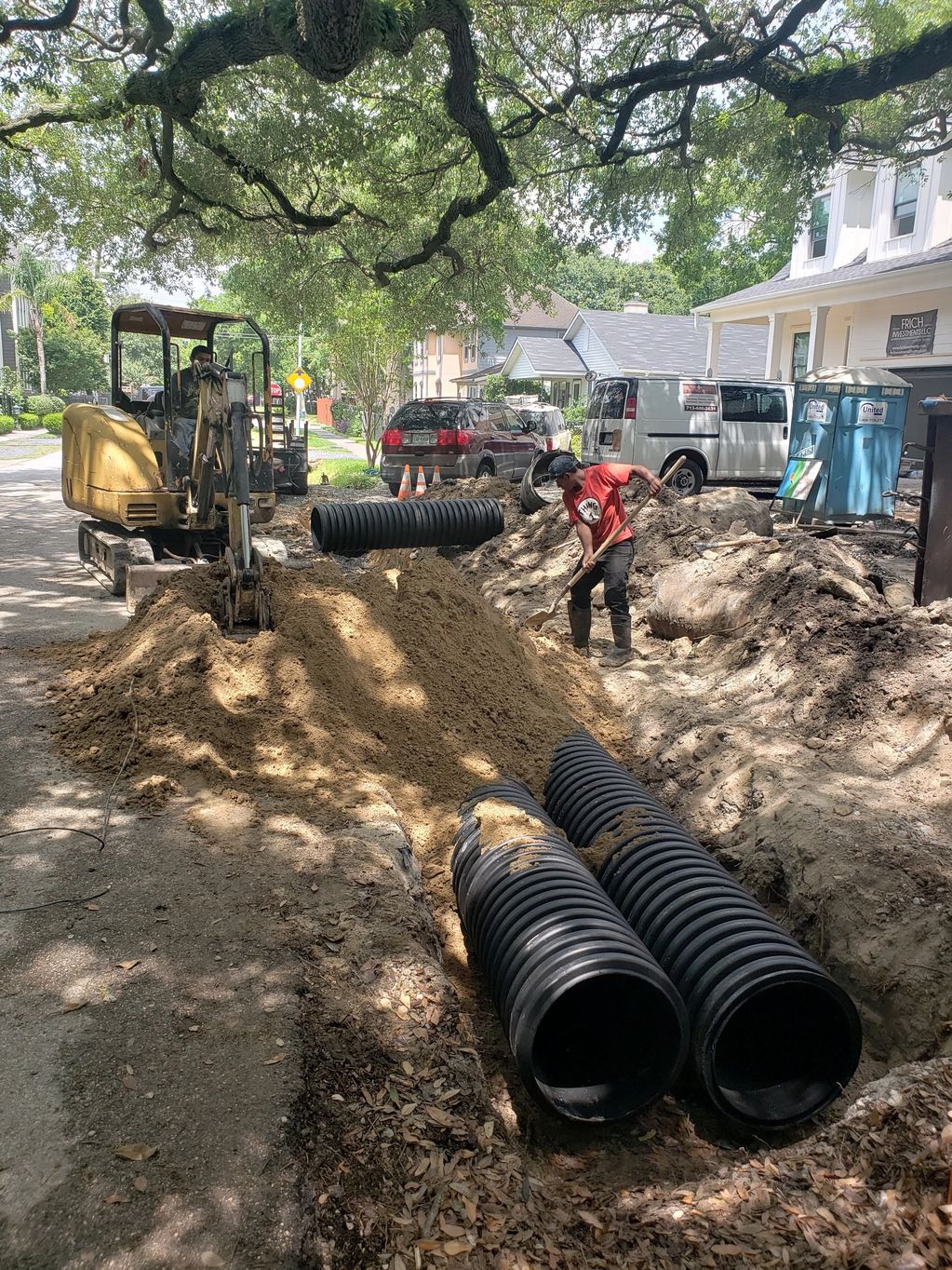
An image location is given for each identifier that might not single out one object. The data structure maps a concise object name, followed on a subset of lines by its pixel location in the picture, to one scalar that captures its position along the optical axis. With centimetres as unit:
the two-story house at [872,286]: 2072
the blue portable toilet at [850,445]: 1332
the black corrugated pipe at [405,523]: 942
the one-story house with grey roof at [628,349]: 3722
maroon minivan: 1784
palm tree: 5525
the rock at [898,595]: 816
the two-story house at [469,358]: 5288
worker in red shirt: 823
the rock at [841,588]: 736
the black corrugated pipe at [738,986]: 358
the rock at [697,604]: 832
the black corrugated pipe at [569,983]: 347
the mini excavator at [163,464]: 942
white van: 1564
